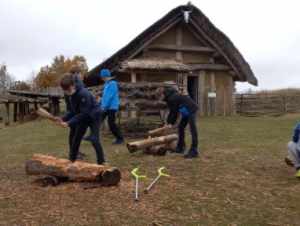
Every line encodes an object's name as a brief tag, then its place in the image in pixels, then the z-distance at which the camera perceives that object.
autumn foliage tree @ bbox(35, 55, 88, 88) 31.19
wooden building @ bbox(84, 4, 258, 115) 11.15
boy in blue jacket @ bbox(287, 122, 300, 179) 3.70
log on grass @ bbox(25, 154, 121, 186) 3.28
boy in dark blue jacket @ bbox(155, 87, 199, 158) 4.82
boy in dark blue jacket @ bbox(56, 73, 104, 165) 3.60
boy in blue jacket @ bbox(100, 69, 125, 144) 5.93
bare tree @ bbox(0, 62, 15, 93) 32.35
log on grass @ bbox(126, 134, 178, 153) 4.86
